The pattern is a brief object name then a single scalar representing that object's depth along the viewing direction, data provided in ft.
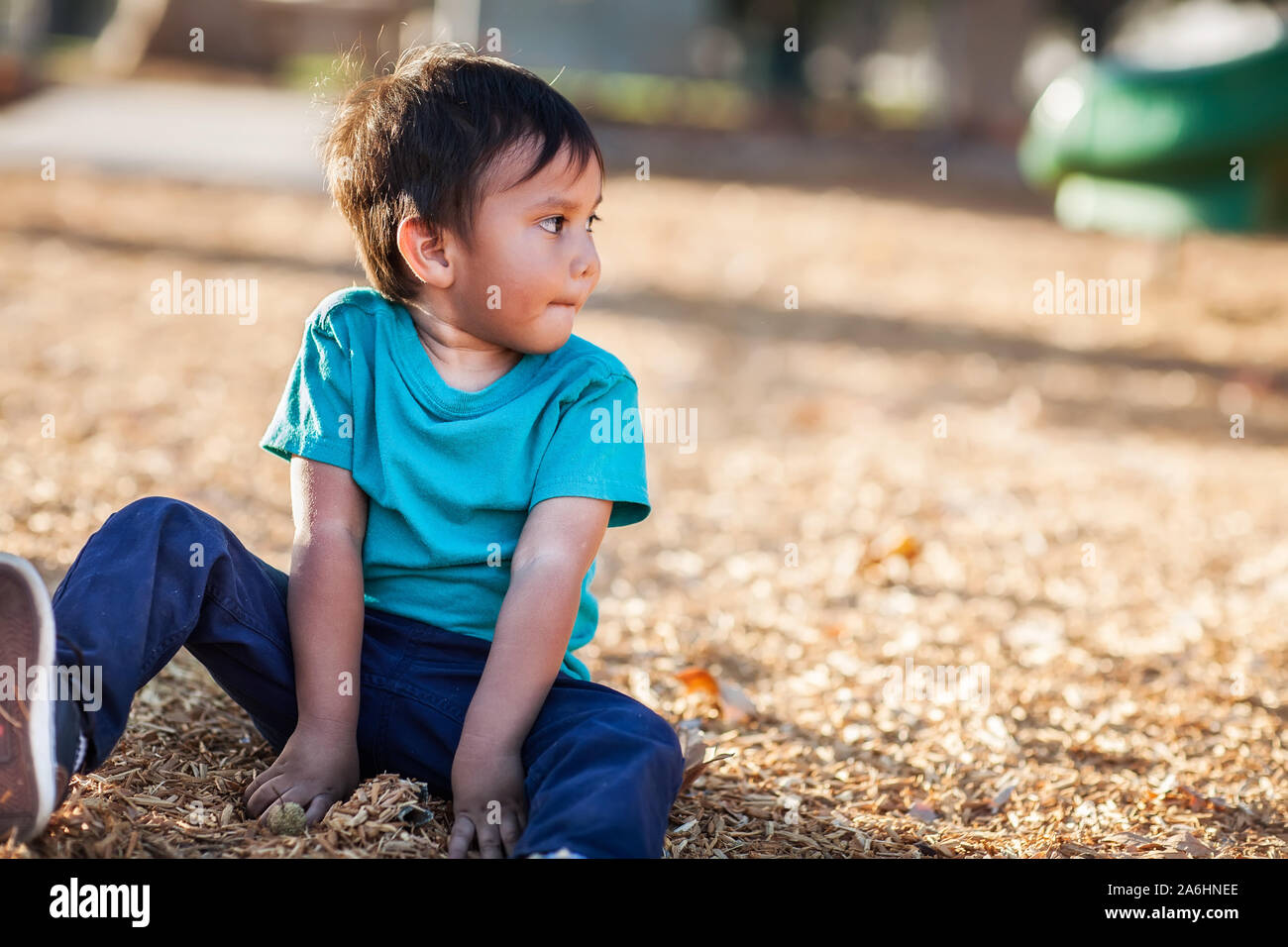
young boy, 6.59
